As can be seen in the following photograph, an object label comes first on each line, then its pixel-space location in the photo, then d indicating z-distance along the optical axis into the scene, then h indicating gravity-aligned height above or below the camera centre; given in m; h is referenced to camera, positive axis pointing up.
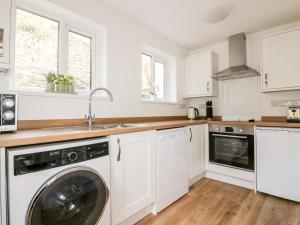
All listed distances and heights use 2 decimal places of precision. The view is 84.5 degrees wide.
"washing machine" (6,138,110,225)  0.82 -0.40
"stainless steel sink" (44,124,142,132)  1.74 -0.13
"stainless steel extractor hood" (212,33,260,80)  2.60 +0.91
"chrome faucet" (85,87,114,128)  1.66 -0.04
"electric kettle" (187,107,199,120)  3.14 +0.01
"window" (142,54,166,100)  2.76 +0.62
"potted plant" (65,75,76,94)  1.63 +0.30
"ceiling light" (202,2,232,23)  1.92 +1.24
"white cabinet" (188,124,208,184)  2.31 -0.54
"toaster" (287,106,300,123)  2.08 -0.02
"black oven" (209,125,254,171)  2.20 -0.47
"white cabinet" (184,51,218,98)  2.93 +0.72
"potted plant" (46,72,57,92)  1.56 +0.32
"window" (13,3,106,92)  1.52 +0.69
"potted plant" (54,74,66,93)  1.57 +0.29
